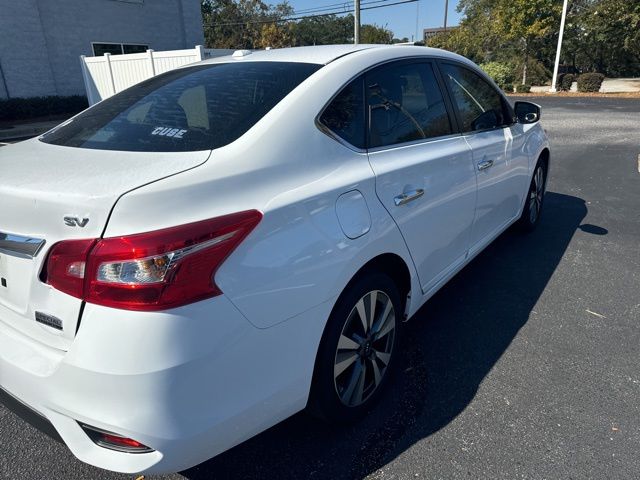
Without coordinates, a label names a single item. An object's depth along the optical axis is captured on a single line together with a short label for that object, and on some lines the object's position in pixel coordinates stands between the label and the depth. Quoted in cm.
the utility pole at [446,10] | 5314
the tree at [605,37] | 2666
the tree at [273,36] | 5294
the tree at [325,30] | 8331
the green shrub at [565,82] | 2566
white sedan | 145
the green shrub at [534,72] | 3116
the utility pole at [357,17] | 1905
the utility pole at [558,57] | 2267
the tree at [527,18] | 2566
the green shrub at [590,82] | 2316
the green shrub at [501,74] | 2798
